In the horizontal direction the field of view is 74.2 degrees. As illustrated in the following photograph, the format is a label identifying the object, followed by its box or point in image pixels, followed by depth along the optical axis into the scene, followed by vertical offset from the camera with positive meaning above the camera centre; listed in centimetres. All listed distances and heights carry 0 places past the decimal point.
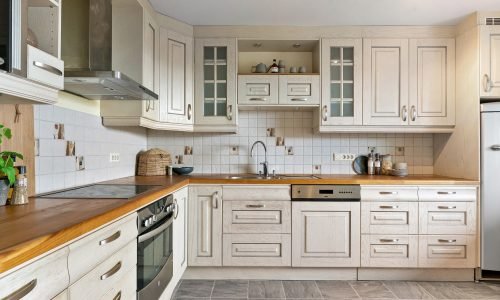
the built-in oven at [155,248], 165 -56
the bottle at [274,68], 313 +78
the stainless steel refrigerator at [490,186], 271 -29
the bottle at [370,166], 328 -16
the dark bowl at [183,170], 314 -20
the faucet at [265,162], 320 -12
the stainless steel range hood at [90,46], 192 +62
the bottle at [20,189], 145 -18
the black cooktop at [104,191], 168 -24
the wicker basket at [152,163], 306 -13
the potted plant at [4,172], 132 -9
